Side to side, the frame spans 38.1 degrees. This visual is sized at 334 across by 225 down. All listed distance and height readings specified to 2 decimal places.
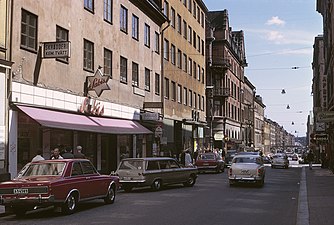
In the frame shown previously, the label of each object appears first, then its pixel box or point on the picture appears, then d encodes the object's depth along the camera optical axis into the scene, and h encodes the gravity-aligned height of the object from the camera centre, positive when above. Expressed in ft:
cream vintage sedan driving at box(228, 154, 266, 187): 72.49 -3.18
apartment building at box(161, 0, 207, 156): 133.28 +22.98
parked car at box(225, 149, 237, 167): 150.91 -2.38
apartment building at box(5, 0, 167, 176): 63.77 +11.90
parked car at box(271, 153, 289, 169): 152.46 -3.94
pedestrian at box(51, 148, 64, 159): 56.72 -0.50
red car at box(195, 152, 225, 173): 115.44 -3.01
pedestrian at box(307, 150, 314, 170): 137.22 -2.52
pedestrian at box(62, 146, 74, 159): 59.62 -0.66
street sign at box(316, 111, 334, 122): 77.30 +5.30
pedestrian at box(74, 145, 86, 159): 64.39 -0.84
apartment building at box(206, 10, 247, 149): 222.48 +35.06
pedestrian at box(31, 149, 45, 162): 66.38 -0.31
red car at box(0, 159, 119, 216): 39.93 -3.17
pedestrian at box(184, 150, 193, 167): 104.01 -2.03
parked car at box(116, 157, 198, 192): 63.26 -3.08
